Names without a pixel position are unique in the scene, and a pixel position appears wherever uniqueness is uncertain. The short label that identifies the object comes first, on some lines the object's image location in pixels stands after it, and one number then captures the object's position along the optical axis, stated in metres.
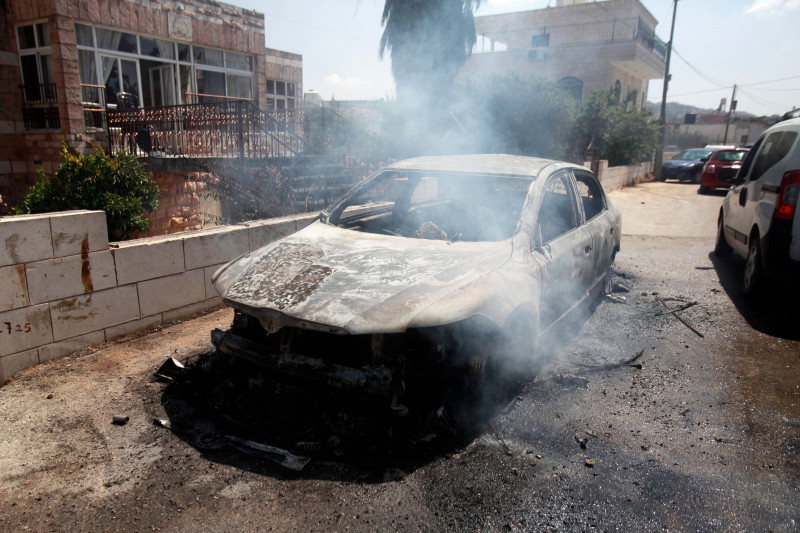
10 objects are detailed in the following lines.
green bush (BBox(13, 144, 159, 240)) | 4.84
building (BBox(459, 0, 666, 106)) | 23.55
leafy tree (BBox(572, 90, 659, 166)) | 17.00
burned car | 2.67
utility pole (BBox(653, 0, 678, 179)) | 23.23
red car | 16.55
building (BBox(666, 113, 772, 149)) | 46.34
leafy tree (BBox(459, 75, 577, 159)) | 14.05
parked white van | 4.67
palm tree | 14.72
